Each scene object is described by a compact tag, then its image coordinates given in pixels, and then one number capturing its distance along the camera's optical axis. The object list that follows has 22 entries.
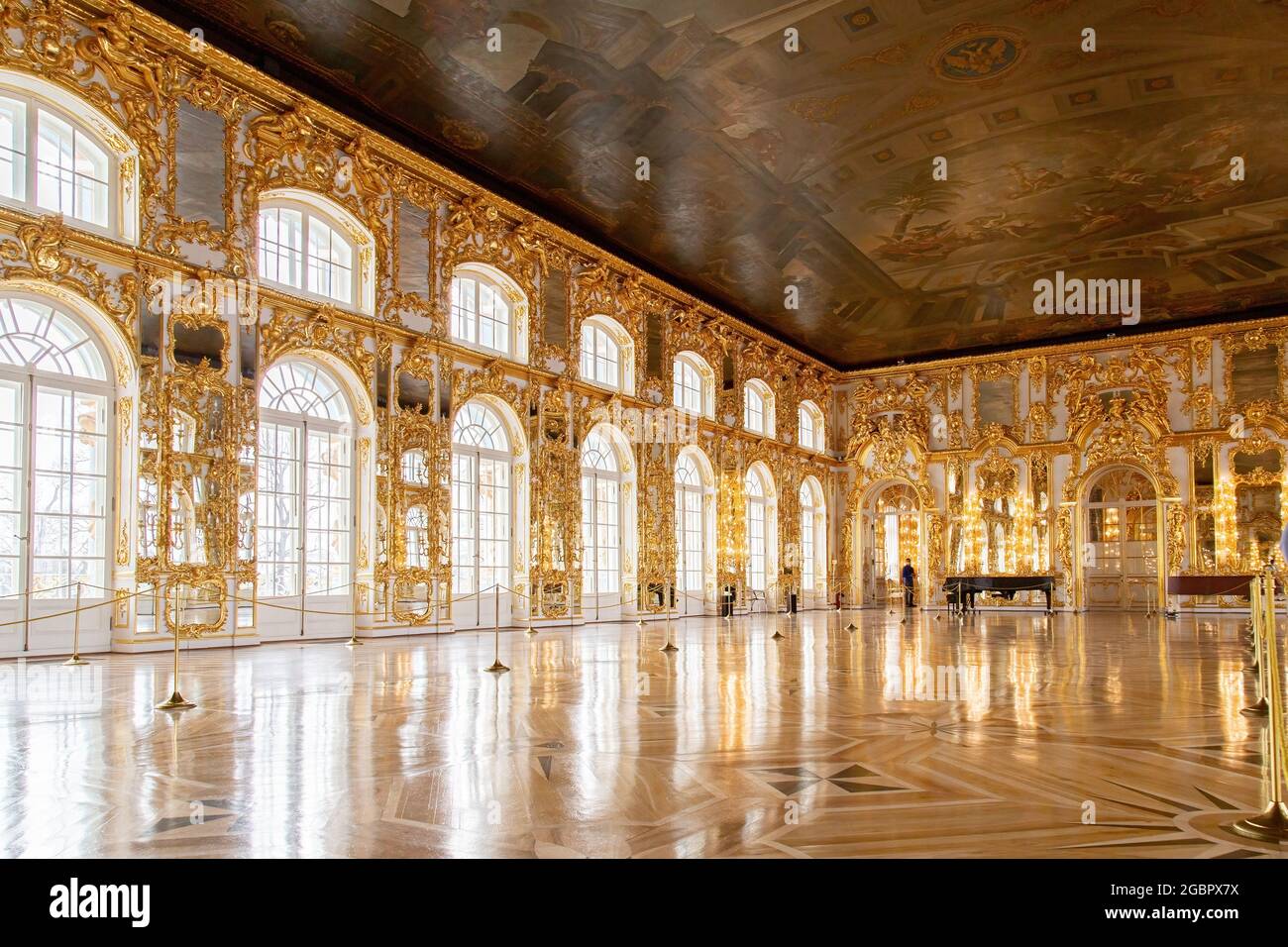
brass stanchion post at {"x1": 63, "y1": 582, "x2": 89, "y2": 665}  9.62
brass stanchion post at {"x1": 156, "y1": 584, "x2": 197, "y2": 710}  6.38
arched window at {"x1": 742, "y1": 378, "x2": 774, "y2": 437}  26.22
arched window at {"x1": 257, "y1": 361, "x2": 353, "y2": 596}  13.27
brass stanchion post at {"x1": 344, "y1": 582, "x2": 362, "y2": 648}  12.86
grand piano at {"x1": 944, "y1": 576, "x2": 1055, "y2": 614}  22.56
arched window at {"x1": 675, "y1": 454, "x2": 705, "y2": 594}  22.70
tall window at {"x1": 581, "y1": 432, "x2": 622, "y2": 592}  19.62
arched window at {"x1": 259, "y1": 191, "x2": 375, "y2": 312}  13.52
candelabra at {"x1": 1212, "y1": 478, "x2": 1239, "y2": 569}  24.00
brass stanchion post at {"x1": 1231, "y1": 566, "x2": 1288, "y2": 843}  3.27
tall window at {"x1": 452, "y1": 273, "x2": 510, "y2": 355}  16.73
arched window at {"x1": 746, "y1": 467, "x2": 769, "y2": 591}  25.95
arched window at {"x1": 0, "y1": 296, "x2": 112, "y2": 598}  10.51
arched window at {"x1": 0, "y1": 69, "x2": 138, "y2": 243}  10.60
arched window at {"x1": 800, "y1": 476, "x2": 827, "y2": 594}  29.08
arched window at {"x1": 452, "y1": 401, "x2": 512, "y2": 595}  16.44
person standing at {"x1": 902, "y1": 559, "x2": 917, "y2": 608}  26.91
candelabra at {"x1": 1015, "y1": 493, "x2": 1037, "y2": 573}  26.81
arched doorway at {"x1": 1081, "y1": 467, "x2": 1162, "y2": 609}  25.73
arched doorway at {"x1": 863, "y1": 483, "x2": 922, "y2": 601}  29.53
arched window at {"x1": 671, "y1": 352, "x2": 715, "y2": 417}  23.12
